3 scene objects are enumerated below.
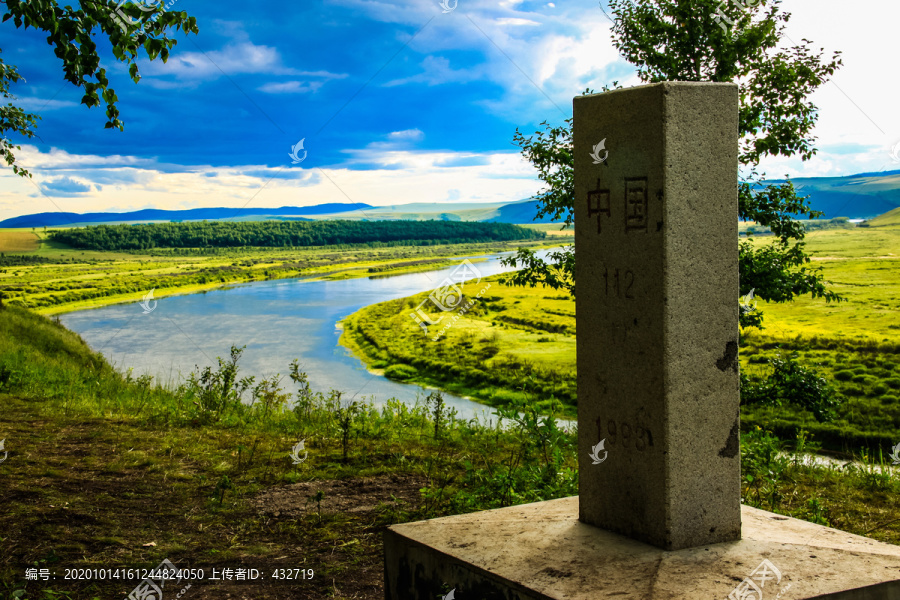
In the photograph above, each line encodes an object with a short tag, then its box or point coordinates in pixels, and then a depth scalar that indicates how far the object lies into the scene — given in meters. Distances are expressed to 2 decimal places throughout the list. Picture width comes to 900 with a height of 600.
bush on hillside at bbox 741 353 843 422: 9.00
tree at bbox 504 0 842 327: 8.78
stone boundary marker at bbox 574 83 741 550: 3.46
